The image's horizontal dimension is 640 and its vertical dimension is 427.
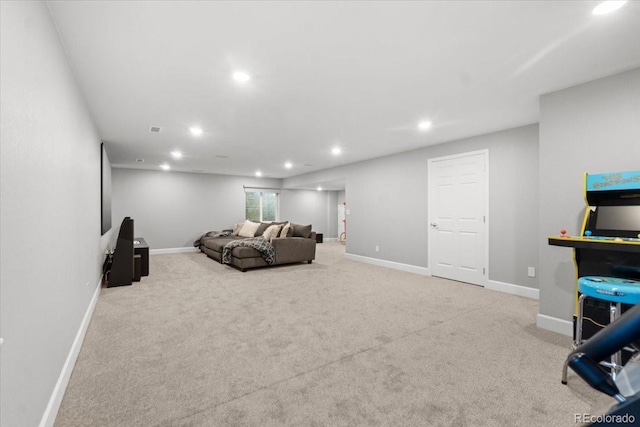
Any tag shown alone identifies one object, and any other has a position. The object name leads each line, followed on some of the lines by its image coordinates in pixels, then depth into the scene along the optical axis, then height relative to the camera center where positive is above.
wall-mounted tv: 4.55 +0.26
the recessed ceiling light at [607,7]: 1.75 +1.21
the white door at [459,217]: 4.62 -0.09
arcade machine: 2.28 -0.20
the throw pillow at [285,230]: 6.41 -0.39
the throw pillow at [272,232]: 6.43 -0.44
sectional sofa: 5.78 -0.75
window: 9.98 +0.24
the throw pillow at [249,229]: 7.89 -0.45
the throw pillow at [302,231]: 6.60 -0.42
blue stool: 1.89 -0.53
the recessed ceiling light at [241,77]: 2.61 +1.20
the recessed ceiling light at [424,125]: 3.99 +1.18
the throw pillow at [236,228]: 8.48 -0.46
